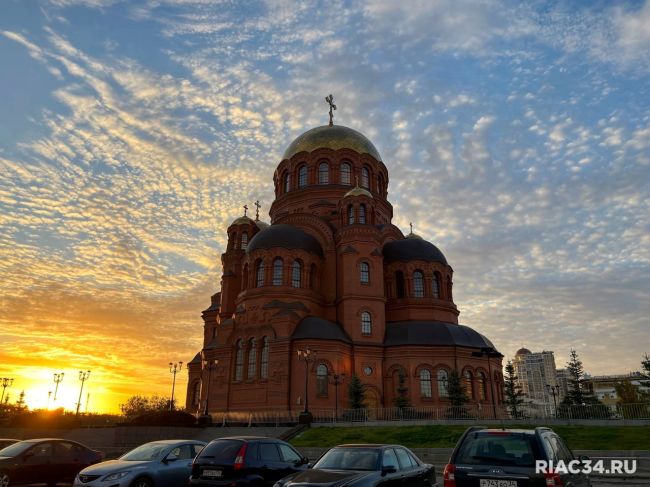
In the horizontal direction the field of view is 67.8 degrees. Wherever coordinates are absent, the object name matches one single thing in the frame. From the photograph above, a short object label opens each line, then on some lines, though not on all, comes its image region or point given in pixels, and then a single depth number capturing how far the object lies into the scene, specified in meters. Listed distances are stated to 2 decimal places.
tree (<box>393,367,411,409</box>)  31.11
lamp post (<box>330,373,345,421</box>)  30.65
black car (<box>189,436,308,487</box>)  8.98
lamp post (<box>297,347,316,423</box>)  27.20
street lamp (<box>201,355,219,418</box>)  34.09
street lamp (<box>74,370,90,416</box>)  43.01
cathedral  31.61
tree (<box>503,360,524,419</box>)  34.69
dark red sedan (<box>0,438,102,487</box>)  11.73
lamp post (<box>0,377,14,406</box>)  41.94
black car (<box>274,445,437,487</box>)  7.23
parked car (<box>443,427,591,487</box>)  6.42
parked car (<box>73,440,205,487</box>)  9.44
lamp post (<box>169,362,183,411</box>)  39.95
